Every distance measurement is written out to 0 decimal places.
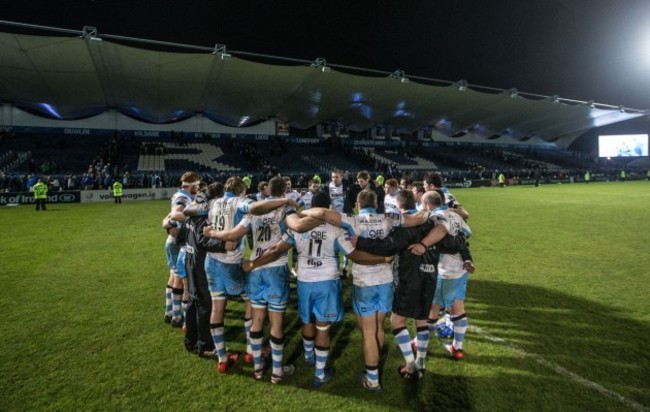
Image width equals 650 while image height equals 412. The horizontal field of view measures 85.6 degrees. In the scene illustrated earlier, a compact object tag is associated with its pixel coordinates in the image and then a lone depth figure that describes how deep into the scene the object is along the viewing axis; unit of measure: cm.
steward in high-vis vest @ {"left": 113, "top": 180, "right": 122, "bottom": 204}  2292
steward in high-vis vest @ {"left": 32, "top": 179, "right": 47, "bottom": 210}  1872
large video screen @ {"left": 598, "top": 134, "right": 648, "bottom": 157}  6106
